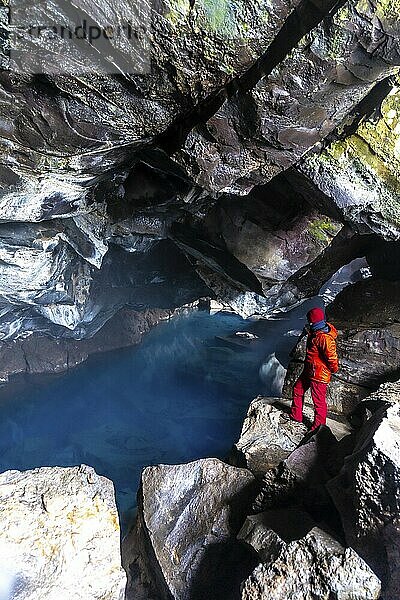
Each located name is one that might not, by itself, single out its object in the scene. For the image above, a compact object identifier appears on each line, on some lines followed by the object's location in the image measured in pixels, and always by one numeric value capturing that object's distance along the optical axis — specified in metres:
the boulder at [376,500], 3.60
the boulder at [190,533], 5.01
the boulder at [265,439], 6.75
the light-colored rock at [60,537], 3.32
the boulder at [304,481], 5.03
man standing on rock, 6.57
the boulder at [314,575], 3.48
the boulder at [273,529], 4.10
